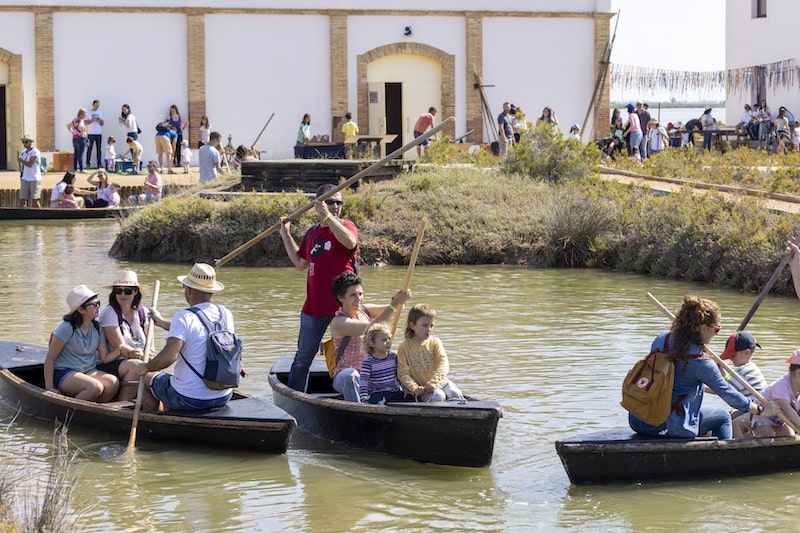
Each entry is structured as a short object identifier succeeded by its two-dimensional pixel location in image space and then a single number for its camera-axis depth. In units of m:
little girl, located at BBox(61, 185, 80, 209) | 26.83
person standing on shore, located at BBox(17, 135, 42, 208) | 27.50
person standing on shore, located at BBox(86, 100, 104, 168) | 33.22
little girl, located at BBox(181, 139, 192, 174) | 33.44
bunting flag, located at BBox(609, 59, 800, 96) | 38.22
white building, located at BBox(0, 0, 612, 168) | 33.97
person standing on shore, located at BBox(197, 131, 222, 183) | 26.06
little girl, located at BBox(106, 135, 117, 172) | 33.16
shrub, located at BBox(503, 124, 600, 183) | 23.61
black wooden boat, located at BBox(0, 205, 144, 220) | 26.64
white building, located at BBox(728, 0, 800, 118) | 38.06
